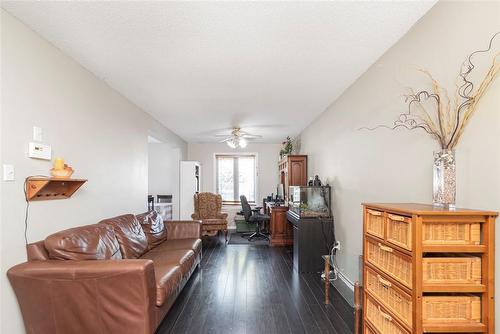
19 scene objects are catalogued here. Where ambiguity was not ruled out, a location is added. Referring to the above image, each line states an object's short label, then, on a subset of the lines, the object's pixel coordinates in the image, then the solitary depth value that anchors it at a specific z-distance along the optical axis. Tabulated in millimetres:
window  8070
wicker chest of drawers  1407
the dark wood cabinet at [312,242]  4082
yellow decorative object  2256
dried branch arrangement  1523
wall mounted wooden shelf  2061
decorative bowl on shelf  2229
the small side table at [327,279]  2984
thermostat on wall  2093
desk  5820
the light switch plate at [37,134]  2146
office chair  6289
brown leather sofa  1953
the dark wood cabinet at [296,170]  5910
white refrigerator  6875
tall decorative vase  1613
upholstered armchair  6488
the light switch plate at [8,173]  1880
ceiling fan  6000
